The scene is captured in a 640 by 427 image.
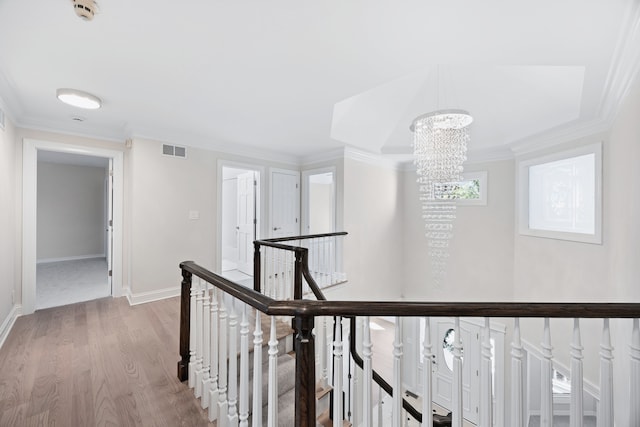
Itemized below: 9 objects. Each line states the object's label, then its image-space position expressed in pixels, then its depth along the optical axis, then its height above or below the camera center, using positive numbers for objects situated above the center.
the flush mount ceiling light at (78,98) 2.48 +1.10
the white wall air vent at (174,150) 3.81 +0.90
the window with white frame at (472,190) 4.86 +0.44
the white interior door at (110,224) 3.71 -0.18
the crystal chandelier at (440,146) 3.03 +0.83
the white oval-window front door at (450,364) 4.41 -2.83
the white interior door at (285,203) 5.09 +0.18
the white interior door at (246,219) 5.04 -0.14
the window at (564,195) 3.17 +0.25
